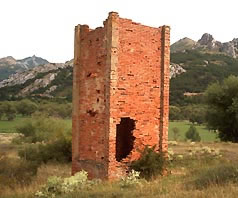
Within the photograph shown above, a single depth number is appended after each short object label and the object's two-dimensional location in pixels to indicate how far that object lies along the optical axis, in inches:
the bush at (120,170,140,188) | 382.3
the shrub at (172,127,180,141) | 1686.6
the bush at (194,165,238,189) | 344.2
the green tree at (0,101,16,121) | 2293.3
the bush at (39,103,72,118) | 2364.8
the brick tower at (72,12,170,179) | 454.9
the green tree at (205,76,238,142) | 1168.2
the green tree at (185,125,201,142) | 1606.8
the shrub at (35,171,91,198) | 378.9
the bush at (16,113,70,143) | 1307.1
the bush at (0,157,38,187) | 547.5
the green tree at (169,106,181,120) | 2290.8
